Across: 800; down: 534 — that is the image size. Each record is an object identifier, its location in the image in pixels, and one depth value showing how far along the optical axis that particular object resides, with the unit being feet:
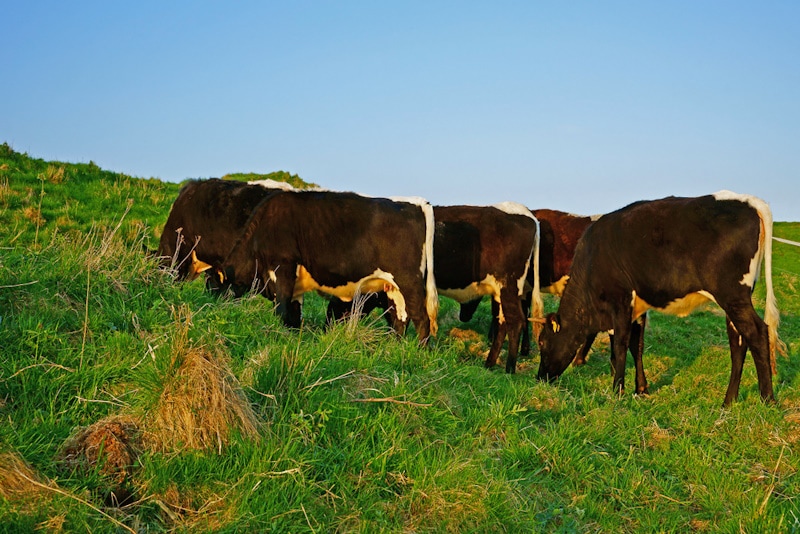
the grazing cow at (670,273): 28.22
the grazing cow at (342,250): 31.50
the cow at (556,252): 42.55
